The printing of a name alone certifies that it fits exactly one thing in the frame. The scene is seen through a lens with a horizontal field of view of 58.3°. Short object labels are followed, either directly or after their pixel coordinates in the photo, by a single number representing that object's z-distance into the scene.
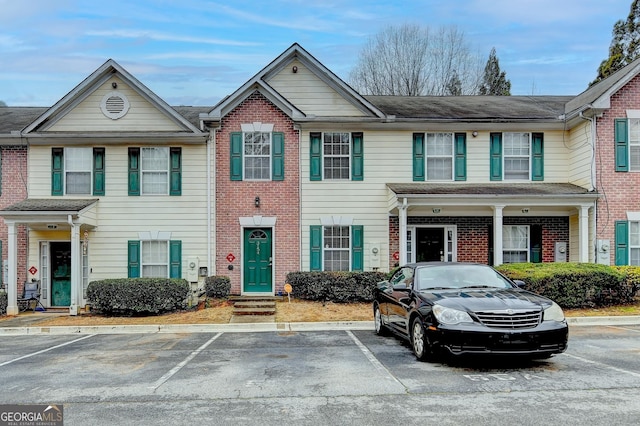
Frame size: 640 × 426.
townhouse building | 16.95
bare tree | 37.16
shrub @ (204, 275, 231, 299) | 16.36
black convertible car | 7.56
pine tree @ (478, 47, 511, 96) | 39.22
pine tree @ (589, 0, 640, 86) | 30.02
